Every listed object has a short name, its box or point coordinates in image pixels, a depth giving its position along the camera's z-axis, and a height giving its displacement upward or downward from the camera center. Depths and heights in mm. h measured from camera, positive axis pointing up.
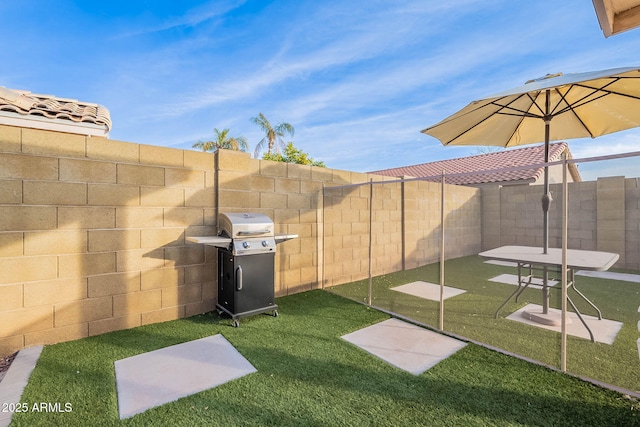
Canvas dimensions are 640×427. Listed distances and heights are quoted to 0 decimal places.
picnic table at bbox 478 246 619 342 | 2525 -508
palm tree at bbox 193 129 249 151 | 18062 +4451
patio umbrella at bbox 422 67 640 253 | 2544 +1129
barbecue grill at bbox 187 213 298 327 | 3052 -630
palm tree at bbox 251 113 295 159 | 20141 +5723
